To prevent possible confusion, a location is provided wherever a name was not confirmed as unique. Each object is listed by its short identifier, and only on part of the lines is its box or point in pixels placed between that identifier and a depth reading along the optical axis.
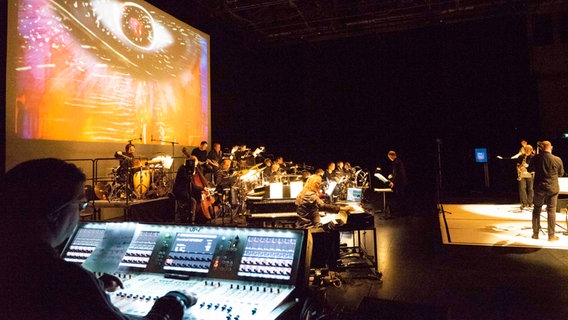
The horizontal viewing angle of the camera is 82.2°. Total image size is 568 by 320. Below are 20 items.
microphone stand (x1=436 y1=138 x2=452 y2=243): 6.81
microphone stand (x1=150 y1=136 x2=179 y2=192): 8.79
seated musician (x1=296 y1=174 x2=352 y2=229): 5.25
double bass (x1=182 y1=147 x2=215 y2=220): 7.58
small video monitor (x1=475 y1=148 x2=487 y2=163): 13.77
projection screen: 5.88
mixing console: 1.49
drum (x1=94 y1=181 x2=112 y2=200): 7.56
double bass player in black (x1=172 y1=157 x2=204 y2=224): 6.70
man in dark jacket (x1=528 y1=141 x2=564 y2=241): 5.63
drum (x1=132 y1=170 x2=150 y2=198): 7.85
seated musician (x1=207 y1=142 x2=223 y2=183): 9.07
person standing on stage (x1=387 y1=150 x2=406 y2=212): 8.92
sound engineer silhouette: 0.89
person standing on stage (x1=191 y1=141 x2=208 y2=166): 9.45
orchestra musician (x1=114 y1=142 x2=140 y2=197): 7.29
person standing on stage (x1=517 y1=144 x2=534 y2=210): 8.86
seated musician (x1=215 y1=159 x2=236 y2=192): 8.01
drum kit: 7.53
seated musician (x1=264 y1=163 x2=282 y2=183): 9.67
